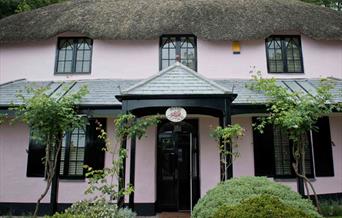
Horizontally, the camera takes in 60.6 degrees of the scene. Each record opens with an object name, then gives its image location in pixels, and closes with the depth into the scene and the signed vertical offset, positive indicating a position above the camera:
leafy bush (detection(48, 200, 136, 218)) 6.08 -1.14
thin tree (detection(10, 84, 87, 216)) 7.52 +0.93
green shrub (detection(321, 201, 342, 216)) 8.13 -1.45
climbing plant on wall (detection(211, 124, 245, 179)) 6.91 +0.47
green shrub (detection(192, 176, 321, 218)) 4.99 -0.67
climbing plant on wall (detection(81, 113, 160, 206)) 6.65 +0.50
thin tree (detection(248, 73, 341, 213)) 7.43 +1.27
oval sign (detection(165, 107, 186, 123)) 7.37 +1.06
